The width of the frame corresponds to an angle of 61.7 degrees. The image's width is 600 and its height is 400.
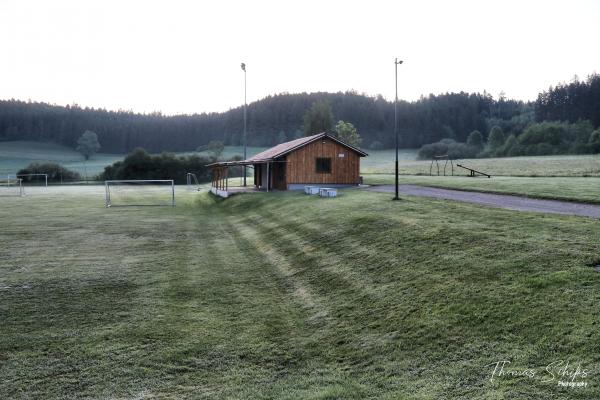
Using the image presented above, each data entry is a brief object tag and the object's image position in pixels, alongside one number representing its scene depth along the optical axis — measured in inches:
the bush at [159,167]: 3452.3
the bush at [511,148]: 4628.4
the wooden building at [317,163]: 1624.0
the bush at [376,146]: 6461.6
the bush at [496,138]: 5137.8
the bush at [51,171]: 3531.0
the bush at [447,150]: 5124.0
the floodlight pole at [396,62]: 910.4
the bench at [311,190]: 1333.7
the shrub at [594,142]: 3961.6
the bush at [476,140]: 5472.4
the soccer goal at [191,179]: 3264.0
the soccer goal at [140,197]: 1534.2
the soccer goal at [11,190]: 2048.5
